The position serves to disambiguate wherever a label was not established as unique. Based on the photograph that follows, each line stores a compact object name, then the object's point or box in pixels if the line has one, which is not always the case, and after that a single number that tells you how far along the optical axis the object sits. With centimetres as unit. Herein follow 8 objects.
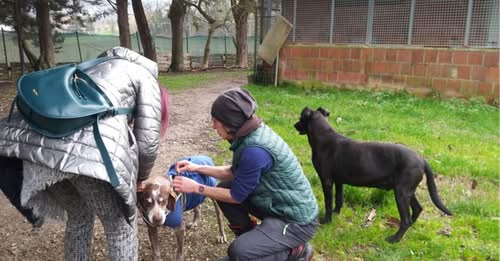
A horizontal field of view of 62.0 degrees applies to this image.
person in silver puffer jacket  197
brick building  913
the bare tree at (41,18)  1454
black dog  336
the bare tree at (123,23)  1459
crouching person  250
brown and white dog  277
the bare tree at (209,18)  2342
